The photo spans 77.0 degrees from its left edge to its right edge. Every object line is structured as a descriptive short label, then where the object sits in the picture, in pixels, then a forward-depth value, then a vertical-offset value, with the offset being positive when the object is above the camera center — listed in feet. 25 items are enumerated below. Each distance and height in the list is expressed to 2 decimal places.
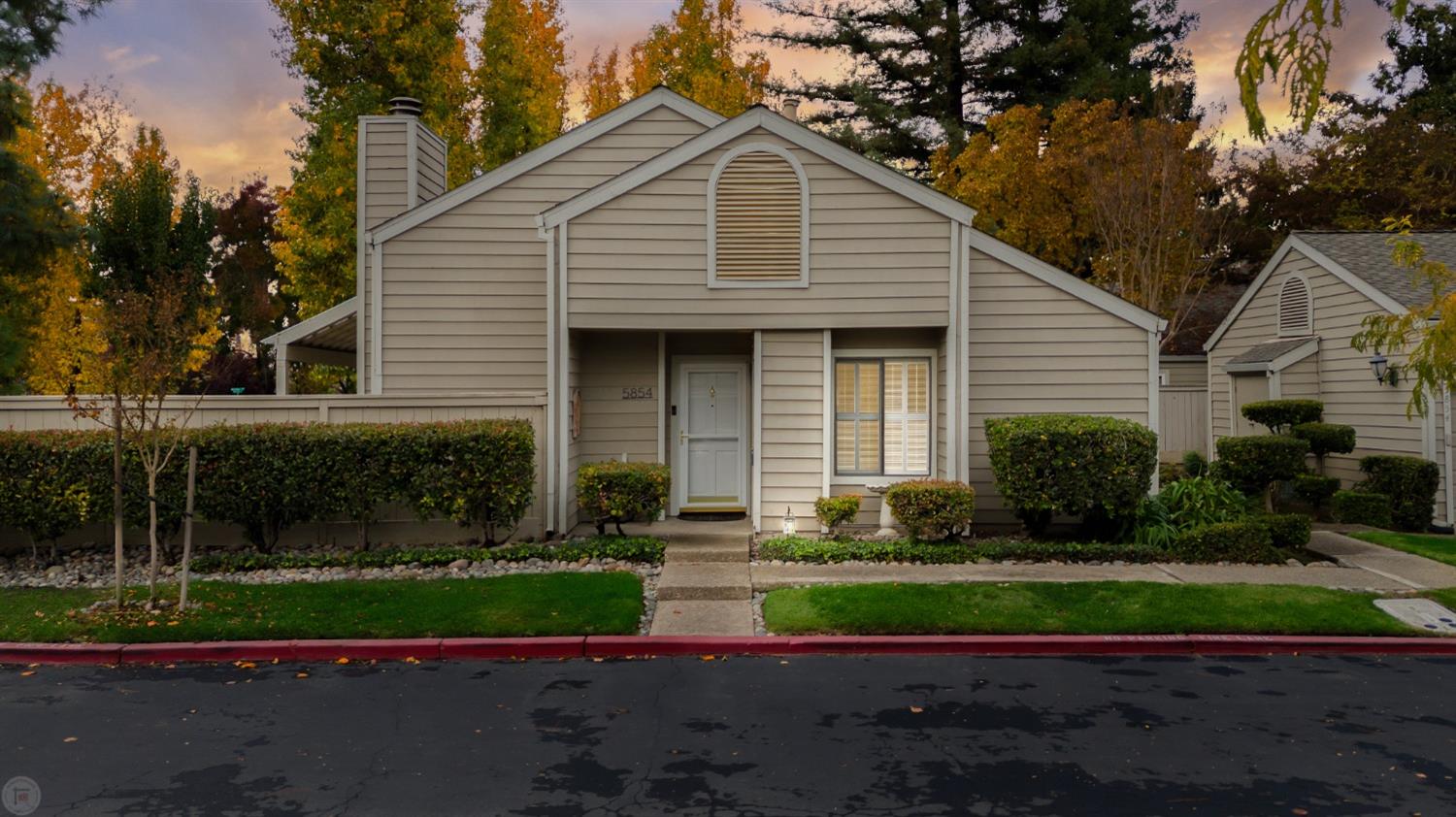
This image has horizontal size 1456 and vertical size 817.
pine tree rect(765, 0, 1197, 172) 93.15 +38.81
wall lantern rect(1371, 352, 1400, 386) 45.93 +2.96
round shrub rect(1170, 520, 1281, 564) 34.53 -4.40
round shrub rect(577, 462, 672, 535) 35.88 -2.59
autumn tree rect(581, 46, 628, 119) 101.03 +39.04
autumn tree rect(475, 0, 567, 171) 85.92 +32.42
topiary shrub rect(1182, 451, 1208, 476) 57.57 -2.18
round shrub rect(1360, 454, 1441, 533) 43.37 -2.82
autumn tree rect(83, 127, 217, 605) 27.20 +7.40
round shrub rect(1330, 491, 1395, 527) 43.68 -3.81
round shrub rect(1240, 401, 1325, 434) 49.47 +0.84
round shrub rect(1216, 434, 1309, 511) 43.86 -1.45
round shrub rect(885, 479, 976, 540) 35.37 -3.07
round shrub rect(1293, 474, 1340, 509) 46.65 -3.02
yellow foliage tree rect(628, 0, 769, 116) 87.97 +36.91
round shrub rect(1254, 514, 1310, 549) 35.88 -3.96
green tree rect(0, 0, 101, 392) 47.19 +13.52
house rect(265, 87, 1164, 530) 37.96 +4.79
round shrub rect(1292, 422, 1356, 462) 46.52 -0.44
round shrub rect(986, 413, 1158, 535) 34.88 -1.46
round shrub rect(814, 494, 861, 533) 36.81 -3.32
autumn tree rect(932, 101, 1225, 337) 71.46 +19.06
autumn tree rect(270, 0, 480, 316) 73.61 +28.24
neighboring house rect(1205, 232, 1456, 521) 45.96 +5.09
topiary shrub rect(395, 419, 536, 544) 33.60 -1.65
